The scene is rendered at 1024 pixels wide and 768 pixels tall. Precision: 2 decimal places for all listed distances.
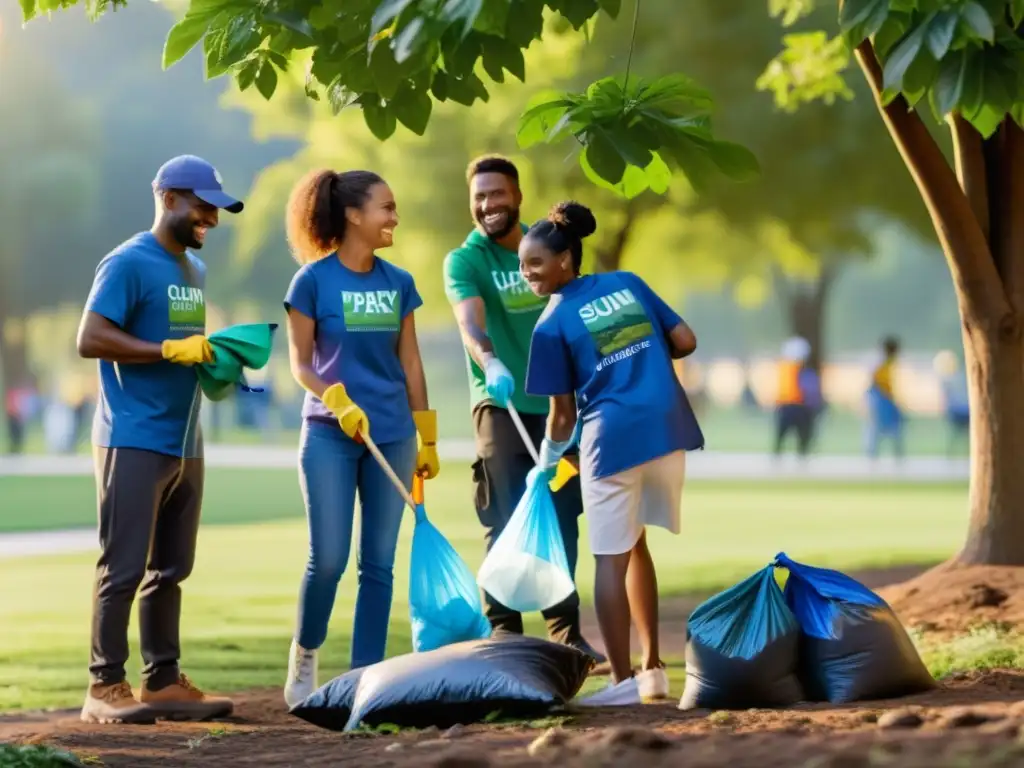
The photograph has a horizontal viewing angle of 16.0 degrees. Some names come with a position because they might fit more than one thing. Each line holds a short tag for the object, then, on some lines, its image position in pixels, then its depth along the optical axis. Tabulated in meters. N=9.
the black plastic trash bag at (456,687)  11.71
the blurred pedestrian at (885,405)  56.44
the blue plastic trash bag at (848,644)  12.33
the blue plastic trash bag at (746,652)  12.25
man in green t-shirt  15.34
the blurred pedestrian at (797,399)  57.19
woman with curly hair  13.75
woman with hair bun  13.05
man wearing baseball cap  13.48
